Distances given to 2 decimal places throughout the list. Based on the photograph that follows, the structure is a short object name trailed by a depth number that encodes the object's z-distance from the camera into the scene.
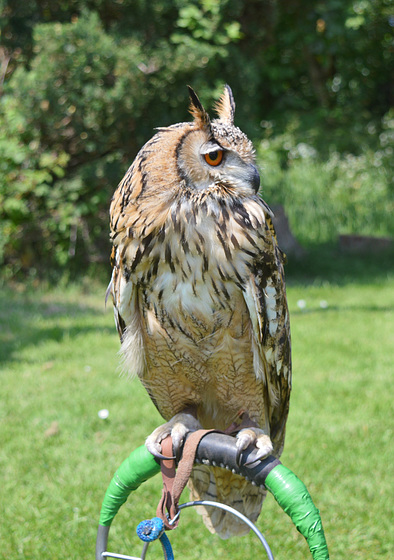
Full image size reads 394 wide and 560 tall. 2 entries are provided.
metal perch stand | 1.95
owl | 2.21
